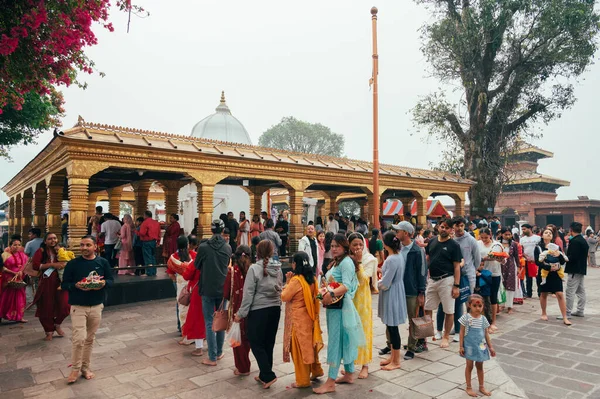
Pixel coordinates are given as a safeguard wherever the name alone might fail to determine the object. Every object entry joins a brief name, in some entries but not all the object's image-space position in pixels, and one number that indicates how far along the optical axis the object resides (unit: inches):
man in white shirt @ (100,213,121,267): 395.5
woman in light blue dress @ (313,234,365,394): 157.3
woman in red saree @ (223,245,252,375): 174.4
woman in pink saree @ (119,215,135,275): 390.0
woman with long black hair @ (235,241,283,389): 160.7
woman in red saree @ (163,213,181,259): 398.3
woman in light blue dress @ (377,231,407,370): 182.9
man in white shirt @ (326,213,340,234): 500.4
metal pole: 417.4
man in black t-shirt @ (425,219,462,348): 210.2
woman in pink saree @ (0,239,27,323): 268.5
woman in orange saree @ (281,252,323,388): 154.6
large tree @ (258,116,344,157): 1834.4
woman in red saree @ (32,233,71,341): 231.1
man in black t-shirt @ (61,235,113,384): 170.6
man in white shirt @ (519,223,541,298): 348.5
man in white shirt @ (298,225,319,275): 322.1
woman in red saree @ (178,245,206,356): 204.7
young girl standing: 153.4
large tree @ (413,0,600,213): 693.9
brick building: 1088.2
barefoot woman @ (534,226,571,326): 262.5
